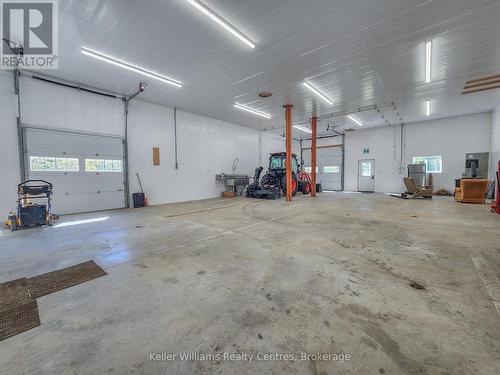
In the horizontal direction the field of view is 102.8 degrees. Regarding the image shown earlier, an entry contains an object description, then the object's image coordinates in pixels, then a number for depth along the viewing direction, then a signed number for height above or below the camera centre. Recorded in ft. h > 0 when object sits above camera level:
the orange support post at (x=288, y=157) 27.84 +2.82
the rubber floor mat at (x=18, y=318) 5.00 -3.75
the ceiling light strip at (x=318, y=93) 21.43 +9.94
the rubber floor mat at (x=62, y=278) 6.82 -3.71
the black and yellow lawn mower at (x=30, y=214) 14.21 -2.44
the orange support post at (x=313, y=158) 33.47 +3.17
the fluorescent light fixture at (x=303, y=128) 39.18 +10.04
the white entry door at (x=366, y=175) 41.27 +0.30
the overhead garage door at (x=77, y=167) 18.01 +1.27
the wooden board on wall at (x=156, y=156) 25.98 +2.98
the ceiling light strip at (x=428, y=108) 26.76 +9.87
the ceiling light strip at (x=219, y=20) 11.04 +9.60
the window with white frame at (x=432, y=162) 34.47 +2.39
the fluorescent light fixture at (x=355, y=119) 33.49 +10.08
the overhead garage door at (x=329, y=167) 45.52 +2.39
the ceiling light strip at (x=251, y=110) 27.79 +10.16
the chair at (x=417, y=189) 29.60 -1.97
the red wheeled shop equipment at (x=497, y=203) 18.18 -2.65
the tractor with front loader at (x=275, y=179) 31.42 -0.25
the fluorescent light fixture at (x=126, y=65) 15.24 +9.78
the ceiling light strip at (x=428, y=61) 15.05 +9.75
